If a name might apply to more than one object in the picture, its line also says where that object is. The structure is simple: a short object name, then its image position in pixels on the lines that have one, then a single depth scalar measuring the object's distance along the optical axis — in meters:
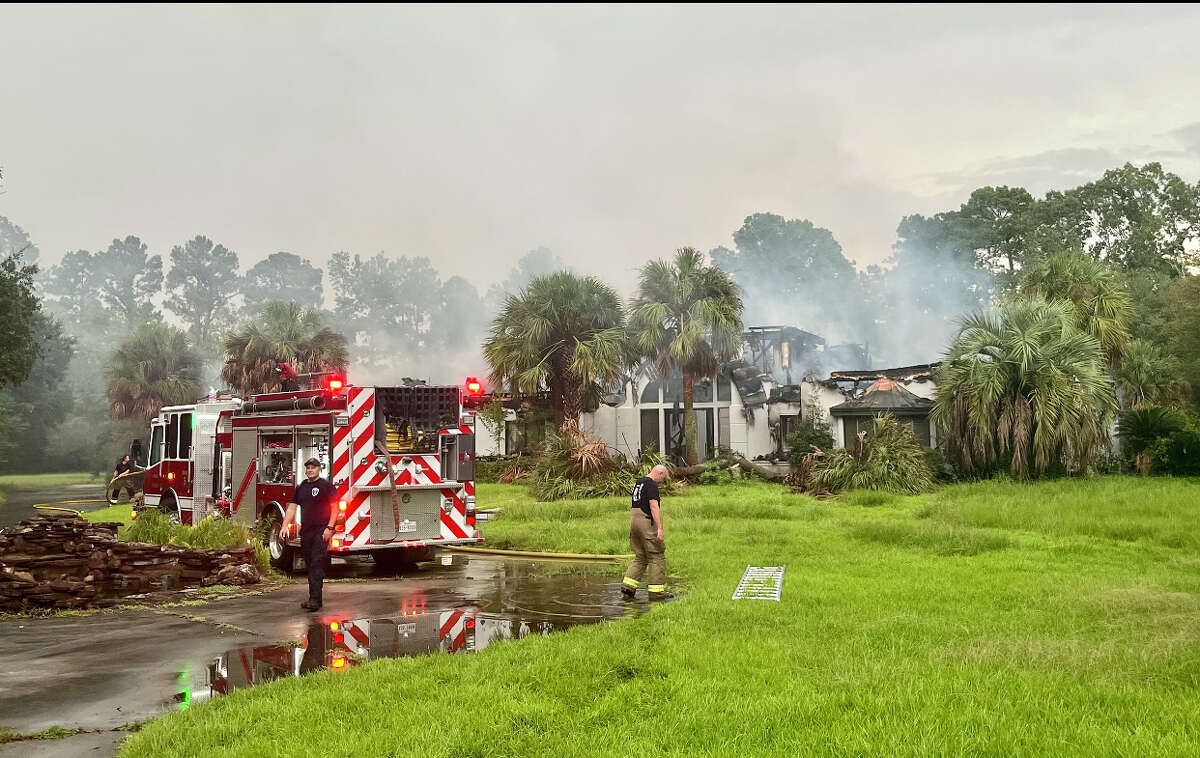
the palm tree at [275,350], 33.34
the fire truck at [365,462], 12.27
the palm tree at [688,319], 26.70
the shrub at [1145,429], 20.59
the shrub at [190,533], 11.97
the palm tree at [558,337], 27.45
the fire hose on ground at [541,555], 13.28
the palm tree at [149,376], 40.38
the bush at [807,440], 25.80
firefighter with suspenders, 10.00
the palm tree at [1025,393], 20.02
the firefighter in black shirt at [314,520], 9.52
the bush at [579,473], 22.50
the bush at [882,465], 21.45
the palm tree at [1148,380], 26.50
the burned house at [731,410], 27.80
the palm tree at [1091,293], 24.86
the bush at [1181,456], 19.89
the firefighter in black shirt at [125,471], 25.83
